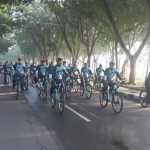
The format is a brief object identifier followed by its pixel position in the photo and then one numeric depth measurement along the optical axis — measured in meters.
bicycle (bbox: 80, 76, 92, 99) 8.66
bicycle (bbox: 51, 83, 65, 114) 5.86
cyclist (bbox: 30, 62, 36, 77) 13.21
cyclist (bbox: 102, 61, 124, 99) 6.42
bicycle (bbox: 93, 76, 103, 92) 11.18
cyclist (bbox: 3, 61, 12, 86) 12.10
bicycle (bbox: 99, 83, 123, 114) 5.97
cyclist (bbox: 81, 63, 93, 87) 9.50
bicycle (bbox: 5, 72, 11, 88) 12.34
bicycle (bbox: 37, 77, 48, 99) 8.20
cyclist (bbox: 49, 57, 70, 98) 6.28
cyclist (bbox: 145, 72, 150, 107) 6.48
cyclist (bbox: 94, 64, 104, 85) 11.20
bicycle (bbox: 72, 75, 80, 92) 10.32
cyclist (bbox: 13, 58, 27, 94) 8.40
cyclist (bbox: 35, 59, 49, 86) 8.60
